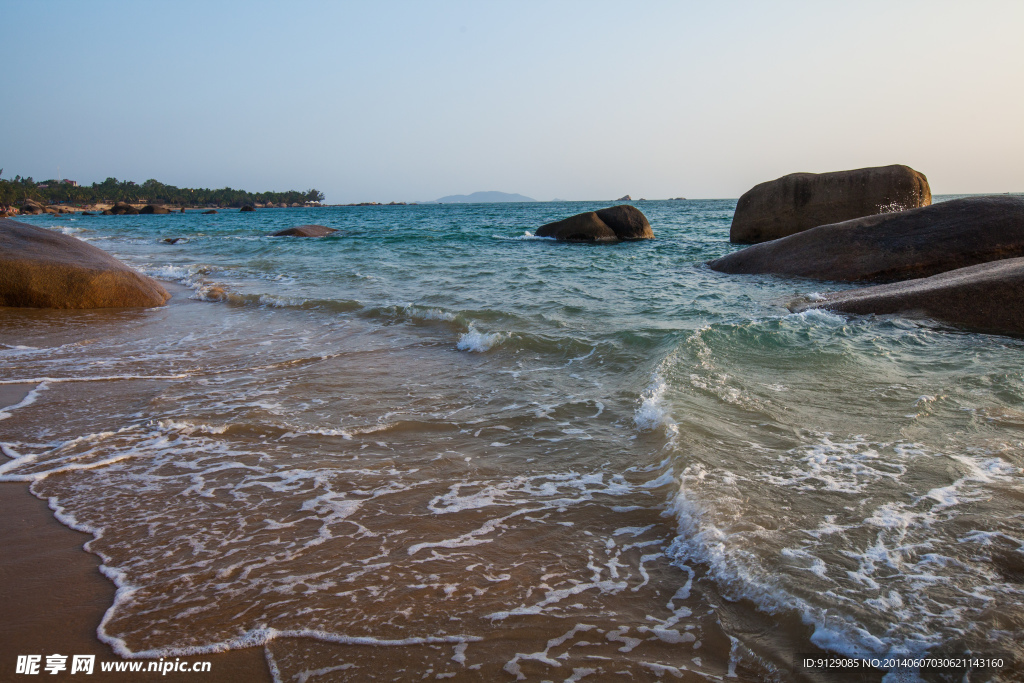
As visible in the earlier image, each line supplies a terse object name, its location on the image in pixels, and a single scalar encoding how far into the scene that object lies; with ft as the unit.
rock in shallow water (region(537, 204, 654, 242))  69.36
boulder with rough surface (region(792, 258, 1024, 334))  20.48
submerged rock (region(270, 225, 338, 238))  82.94
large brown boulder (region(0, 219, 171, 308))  28.58
